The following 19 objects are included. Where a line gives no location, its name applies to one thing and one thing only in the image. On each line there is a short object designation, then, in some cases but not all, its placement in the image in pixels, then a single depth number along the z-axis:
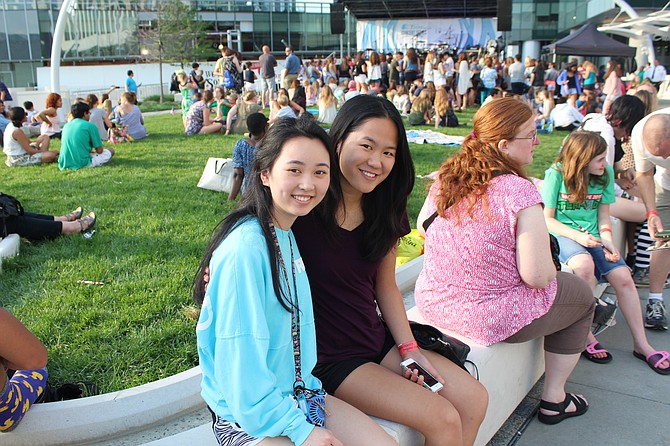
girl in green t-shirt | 4.04
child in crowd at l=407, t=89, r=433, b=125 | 15.59
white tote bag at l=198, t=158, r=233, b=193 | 7.87
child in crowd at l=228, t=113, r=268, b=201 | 7.16
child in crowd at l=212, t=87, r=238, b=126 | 14.69
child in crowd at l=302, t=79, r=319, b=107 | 21.84
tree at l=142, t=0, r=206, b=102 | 31.92
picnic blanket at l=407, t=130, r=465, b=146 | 12.71
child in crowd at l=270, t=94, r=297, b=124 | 12.57
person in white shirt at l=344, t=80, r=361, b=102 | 20.51
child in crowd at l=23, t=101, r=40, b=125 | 14.80
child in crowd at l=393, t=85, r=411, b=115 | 18.06
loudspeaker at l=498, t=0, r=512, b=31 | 26.91
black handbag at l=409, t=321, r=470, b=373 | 2.74
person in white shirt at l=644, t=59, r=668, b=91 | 23.67
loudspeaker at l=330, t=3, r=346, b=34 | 33.72
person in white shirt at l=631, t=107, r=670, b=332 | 4.40
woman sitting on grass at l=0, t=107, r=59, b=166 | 9.98
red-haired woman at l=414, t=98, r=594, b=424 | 2.83
